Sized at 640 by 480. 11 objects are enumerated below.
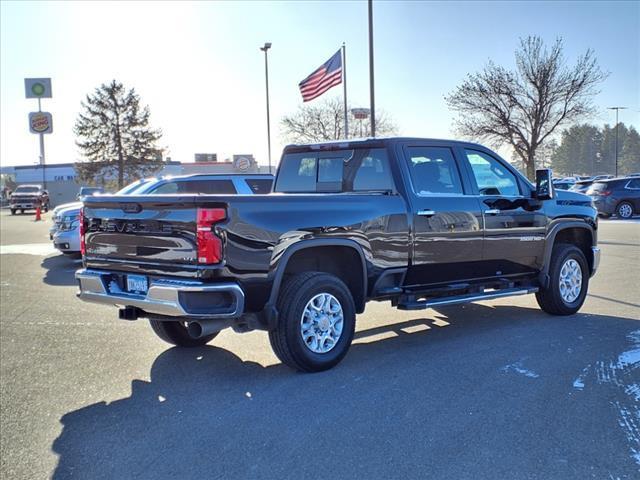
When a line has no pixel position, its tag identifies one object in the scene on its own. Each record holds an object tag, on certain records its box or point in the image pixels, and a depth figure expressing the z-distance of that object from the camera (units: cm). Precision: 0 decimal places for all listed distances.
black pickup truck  462
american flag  2284
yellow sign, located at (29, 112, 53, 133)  5916
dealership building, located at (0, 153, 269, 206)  6200
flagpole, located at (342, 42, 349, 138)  2432
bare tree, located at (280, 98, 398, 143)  4456
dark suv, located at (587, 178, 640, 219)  2305
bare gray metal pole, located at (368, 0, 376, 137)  1669
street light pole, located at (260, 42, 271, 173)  3150
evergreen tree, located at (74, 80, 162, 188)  4678
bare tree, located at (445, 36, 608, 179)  3678
